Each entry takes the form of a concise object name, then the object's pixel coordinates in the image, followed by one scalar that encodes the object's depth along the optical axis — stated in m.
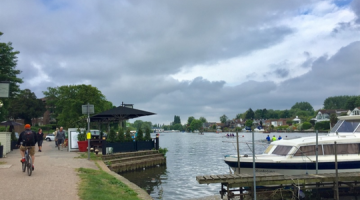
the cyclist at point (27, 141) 12.07
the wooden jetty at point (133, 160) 19.91
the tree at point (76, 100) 58.62
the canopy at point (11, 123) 32.78
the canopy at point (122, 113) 23.47
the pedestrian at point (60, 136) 25.52
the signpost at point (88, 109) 19.13
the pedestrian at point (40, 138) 24.35
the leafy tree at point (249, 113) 189.55
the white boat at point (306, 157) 14.13
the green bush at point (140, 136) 23.43
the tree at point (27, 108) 86.56
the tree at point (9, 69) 33.25
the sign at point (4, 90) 15.38
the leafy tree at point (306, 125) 131.88
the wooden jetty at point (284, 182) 10.64
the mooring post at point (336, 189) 11.26
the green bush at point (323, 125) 108.12
